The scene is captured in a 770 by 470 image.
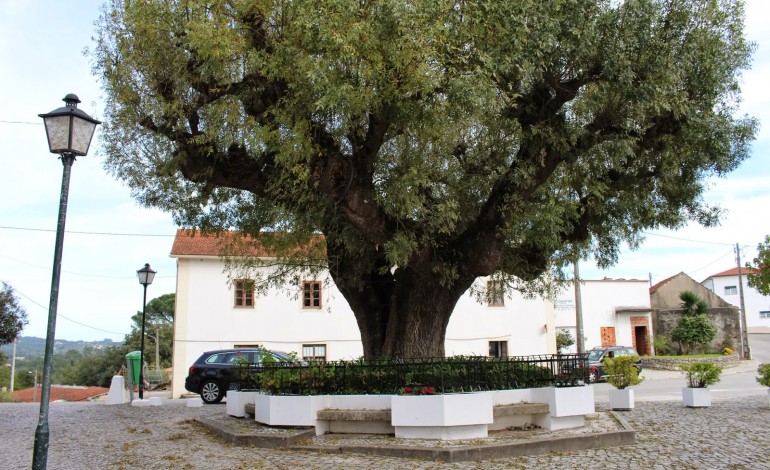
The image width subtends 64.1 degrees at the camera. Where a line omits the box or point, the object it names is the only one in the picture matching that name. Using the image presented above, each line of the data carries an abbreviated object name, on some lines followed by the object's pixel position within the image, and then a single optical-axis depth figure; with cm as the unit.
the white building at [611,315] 3878
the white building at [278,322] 2728
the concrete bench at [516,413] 950
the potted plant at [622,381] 1312
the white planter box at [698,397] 1362
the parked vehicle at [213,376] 1809
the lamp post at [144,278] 1969
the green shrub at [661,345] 3766
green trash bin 2005
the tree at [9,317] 2312
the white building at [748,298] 6147
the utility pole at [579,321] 2434
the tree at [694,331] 3634
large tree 832
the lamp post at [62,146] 622
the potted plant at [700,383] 1362
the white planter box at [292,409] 959
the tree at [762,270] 1834
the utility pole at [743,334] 3600
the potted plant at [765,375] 1350
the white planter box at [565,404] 980
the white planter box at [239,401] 1148
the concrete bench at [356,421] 930
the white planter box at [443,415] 870
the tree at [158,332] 5838
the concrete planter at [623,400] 1309
